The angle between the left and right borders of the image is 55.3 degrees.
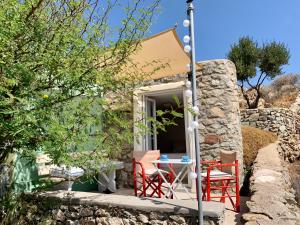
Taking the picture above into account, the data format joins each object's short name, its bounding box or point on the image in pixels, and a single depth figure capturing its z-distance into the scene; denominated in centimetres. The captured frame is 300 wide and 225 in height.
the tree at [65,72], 295
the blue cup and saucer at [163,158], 586
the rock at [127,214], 393
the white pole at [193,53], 369
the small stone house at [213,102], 678
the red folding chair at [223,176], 507
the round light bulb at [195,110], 360
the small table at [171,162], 527
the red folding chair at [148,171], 573
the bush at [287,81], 2286
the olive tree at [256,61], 1805
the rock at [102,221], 409
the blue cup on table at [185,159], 545
